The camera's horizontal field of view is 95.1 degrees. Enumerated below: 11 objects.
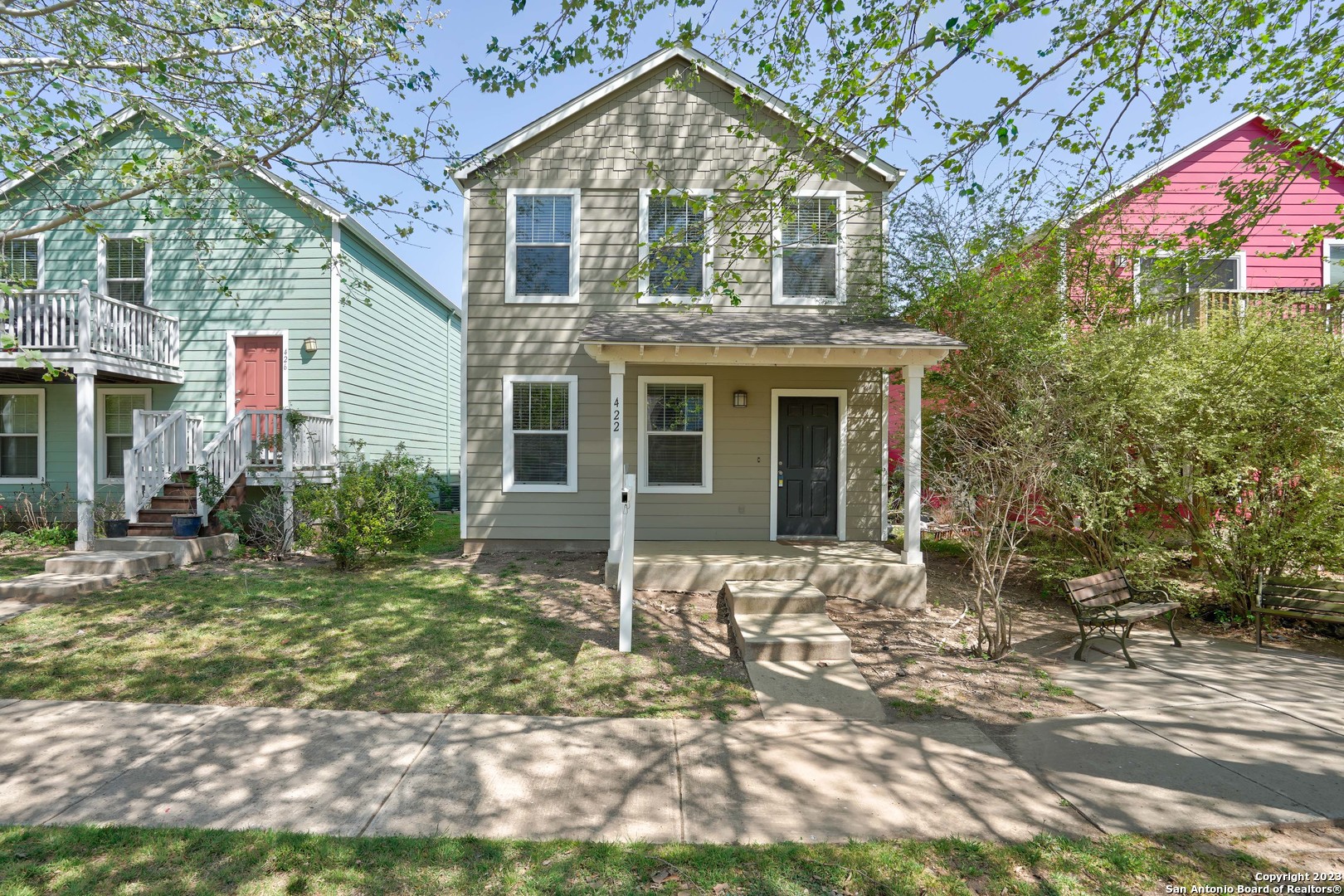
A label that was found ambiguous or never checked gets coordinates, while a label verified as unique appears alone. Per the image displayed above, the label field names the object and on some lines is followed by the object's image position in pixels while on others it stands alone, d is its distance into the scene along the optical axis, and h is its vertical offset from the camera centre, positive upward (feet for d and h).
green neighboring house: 34.19 +6.33
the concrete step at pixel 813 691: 14.39 -6.13
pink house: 35.60 +14.19
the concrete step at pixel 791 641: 17.34 -5.59
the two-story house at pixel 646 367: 31.22 +4.00
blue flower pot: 29.27 -4.01
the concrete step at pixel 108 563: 25.13 -5.11
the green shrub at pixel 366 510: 26.78 -3.06
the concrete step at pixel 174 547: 28.45 -4.95
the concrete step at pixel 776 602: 20.59 -5.27
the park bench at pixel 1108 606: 18.52 -4.98
